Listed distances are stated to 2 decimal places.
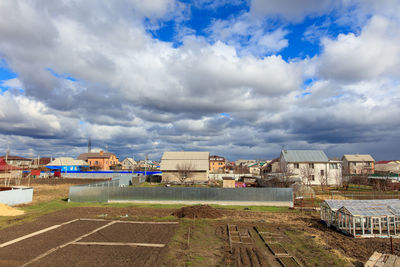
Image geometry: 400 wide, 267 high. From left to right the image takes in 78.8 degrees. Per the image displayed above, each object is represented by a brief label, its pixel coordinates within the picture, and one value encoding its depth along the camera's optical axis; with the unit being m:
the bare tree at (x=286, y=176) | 41.70
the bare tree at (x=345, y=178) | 47.17
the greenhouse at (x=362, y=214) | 17.98
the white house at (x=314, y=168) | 52.99
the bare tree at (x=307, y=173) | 52.13
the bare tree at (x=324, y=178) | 50.22
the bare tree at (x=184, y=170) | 52.81
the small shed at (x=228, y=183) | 41.18
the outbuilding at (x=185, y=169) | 53.56
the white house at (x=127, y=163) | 127.88
